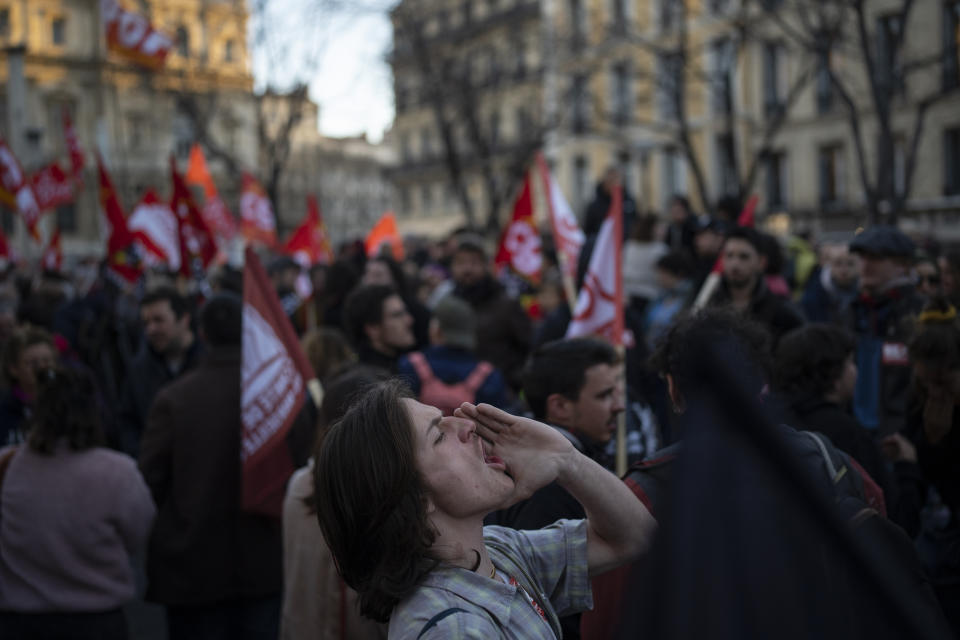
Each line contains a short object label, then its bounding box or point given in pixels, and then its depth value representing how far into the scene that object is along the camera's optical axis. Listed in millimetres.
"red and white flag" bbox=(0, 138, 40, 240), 12070
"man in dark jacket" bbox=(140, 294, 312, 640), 4301
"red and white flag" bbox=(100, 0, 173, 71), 12953
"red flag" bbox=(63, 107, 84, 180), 14906
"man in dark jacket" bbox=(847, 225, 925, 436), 4930
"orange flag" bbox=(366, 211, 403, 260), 13344
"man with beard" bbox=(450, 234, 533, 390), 6824
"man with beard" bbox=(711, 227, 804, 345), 5551
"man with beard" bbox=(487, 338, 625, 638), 3416
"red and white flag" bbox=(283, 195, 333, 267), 14578
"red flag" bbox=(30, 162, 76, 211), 14188
